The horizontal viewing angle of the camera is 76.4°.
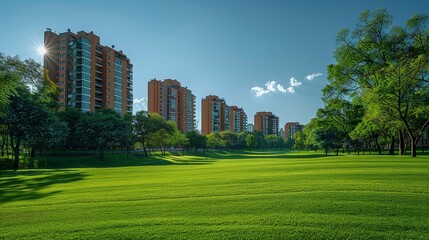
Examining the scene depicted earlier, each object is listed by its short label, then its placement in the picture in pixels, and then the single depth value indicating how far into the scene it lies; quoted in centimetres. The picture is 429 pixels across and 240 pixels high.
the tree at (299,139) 11394
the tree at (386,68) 2711
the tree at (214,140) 12788
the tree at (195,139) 11238
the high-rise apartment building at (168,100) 17250
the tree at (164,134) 7975
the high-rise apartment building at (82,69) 10012
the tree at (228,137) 14788
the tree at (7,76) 1649
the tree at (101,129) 5922
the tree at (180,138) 8868
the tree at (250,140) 14600
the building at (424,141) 9016
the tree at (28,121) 4003
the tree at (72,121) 6538
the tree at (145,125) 7717
